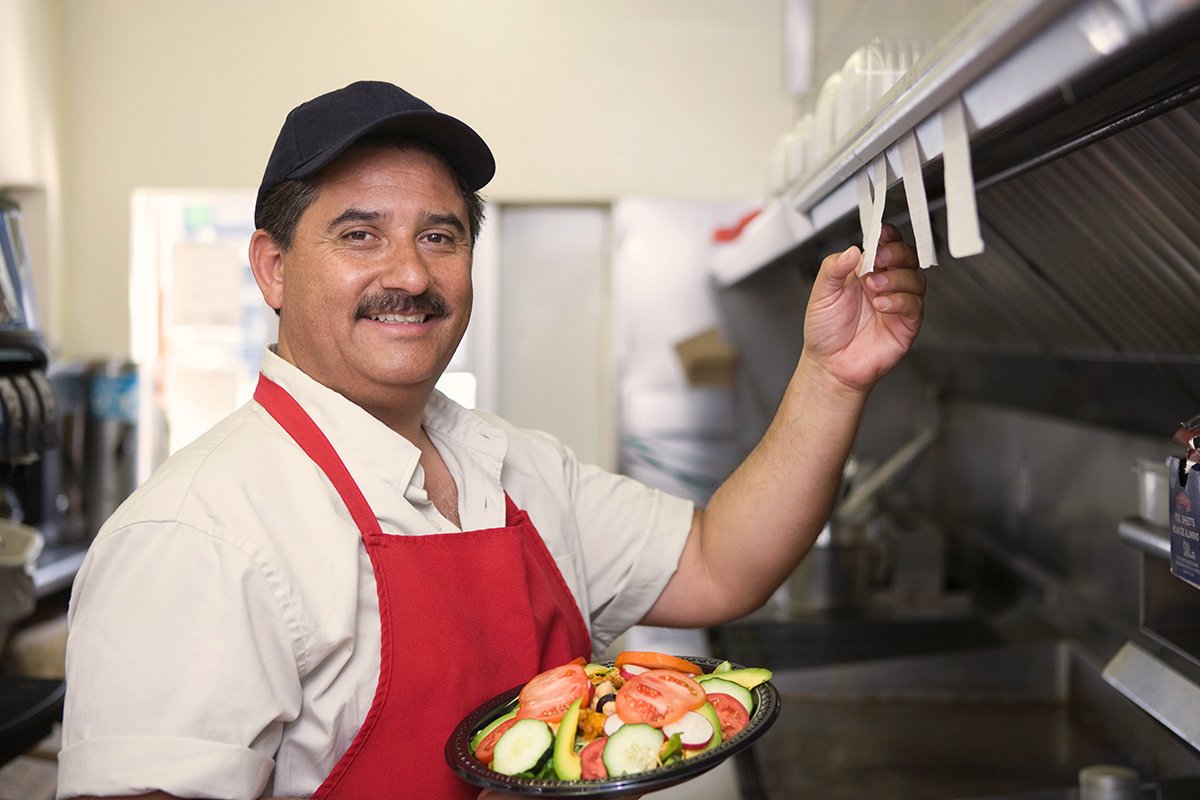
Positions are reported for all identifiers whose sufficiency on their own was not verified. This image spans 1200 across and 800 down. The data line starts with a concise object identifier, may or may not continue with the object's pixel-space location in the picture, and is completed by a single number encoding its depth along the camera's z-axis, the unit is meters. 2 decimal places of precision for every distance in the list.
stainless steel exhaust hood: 0.83
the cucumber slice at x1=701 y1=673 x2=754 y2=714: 1.13
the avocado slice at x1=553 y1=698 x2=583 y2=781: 1.01
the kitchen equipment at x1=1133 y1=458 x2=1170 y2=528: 1.23
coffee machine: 1.82
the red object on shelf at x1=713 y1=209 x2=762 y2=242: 3.02
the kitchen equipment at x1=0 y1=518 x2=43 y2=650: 2.02
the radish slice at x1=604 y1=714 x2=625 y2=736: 1.07
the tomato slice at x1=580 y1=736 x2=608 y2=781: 1.00
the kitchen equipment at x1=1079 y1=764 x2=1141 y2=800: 1.53
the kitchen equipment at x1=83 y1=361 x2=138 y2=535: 3.45
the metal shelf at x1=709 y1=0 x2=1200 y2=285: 0.58
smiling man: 1.02
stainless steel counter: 1.88
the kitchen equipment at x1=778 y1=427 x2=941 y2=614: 2.70
